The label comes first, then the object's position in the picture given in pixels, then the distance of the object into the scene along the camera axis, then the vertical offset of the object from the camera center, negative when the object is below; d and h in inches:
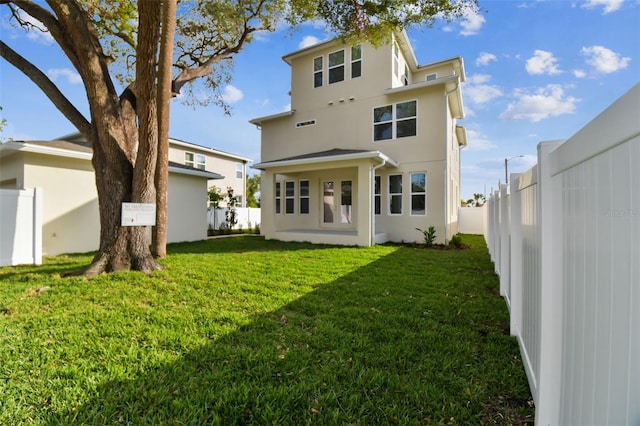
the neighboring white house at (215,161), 760.3 +159.9
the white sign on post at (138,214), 234.7 +3.1
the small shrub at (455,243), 411.9 -33.0
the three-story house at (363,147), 430.6 +119.1
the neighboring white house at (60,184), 340.5 +39.9
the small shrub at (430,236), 419.8 -24.3
